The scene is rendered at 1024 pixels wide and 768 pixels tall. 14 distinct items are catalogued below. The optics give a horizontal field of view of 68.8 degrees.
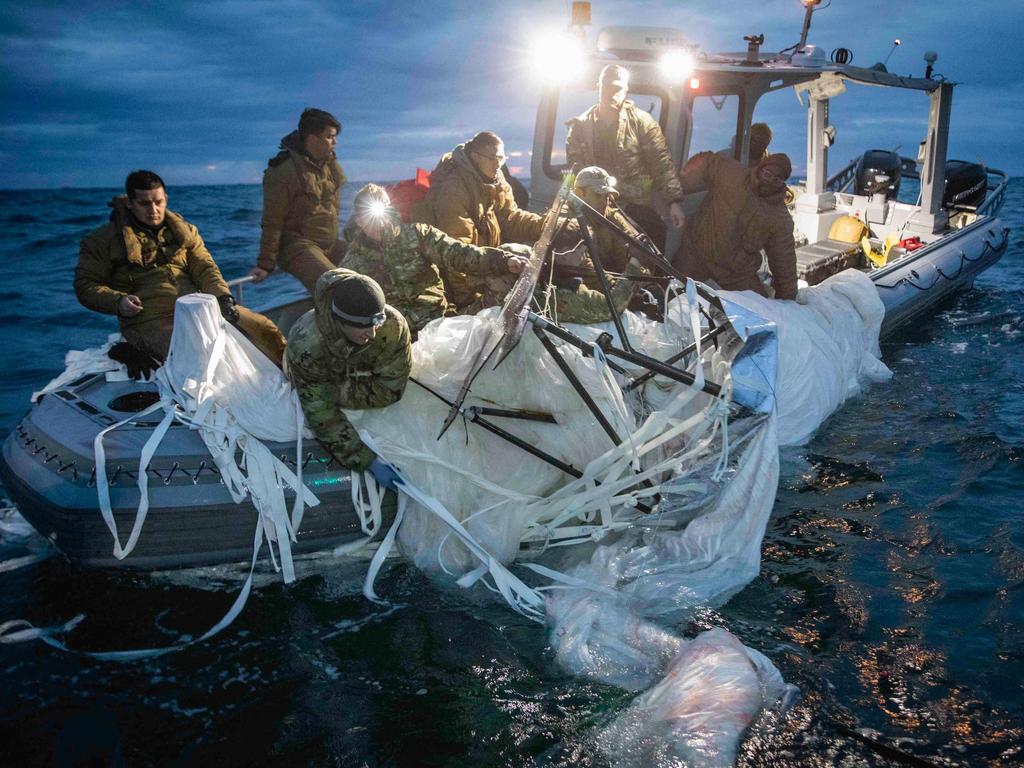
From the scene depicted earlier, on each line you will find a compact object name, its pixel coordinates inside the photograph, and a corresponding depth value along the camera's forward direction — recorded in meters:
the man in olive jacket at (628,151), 6.14
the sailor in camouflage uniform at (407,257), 4.44
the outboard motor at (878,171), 10.95
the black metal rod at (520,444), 4.02
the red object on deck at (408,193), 5.00
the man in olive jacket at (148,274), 4.48
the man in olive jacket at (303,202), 5.46
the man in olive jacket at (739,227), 6.12
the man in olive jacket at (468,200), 5.01
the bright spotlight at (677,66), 6.67
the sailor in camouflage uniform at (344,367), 3.68
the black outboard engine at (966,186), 11.50
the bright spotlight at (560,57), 6.84
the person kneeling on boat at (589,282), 4.64
